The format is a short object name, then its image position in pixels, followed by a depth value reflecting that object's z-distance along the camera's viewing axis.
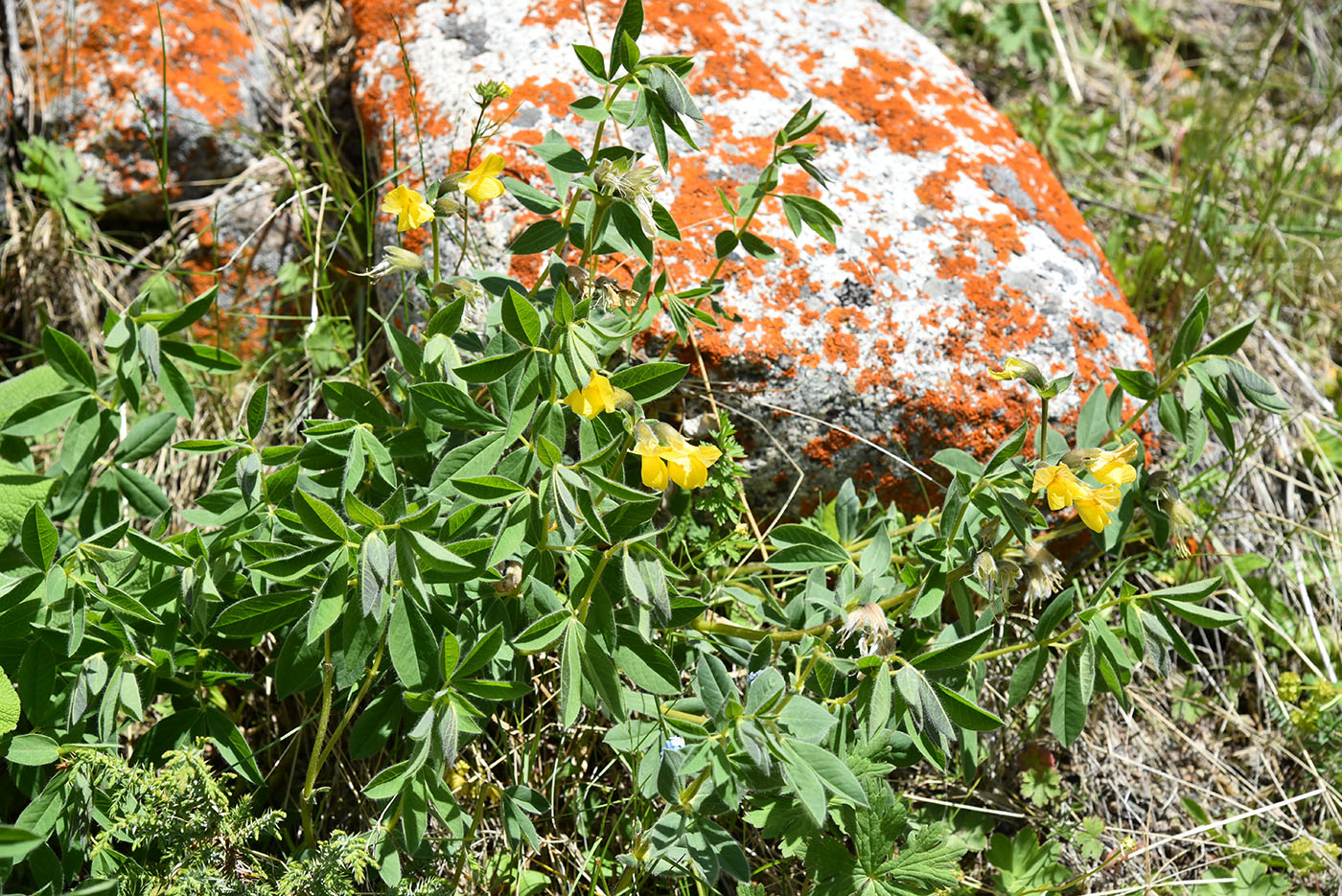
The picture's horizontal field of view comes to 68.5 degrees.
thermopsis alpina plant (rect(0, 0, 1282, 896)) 1.51
